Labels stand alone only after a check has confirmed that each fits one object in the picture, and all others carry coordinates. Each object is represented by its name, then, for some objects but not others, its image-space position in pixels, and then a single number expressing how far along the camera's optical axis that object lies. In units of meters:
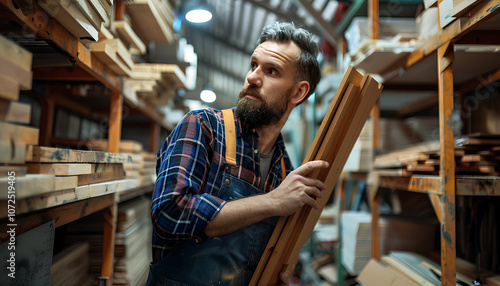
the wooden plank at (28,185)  0.78
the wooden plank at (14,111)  0.77
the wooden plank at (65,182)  1.09
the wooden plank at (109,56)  1.54
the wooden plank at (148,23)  2.31
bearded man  1.18
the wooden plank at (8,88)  0.74
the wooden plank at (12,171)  0.79
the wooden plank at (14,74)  0.75
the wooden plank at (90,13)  1.15
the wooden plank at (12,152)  0.77
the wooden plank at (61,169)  1.01
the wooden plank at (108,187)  1.40
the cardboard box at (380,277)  1.89
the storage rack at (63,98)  1.02
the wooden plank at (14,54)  0.76
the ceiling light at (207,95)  4.70
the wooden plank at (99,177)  1.36
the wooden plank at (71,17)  1.05
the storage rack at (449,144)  1.58
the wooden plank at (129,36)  2.05
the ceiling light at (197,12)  3.15
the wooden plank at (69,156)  1.03
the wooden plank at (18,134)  0.77
